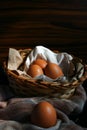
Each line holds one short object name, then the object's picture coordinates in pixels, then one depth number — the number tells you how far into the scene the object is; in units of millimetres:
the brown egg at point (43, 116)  757
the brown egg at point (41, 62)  949
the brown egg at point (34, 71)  895
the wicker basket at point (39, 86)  833
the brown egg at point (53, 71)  905
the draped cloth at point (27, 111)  770
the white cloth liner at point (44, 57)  936
